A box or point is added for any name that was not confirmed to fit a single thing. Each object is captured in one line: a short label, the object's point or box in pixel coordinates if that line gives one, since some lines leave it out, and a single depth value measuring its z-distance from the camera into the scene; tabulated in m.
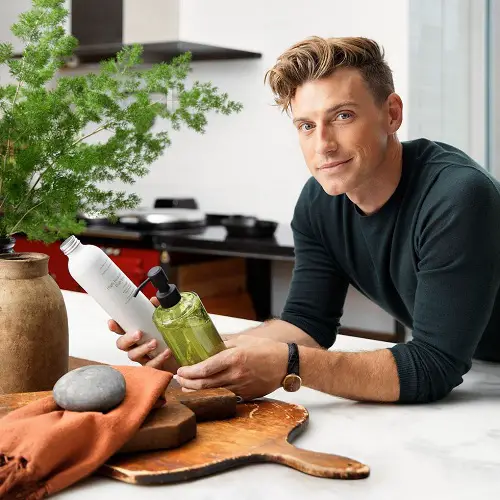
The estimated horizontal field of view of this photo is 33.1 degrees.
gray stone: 1.10
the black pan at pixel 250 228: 3.56
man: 1.45
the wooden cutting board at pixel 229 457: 1.06
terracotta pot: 1.33
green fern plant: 1.43
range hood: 4.04
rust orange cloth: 0.99
